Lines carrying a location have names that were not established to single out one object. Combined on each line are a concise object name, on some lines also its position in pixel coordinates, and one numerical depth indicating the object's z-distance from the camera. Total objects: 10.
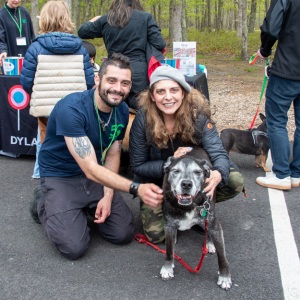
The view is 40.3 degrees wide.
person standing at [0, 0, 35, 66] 6.39
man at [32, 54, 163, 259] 3.26
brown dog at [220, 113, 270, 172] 5.23
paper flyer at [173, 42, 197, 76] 5.71
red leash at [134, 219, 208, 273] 2.97
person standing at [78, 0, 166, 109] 4.94
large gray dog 2.73
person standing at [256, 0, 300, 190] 4.25
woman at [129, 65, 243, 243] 3.26
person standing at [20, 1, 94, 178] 4.44
